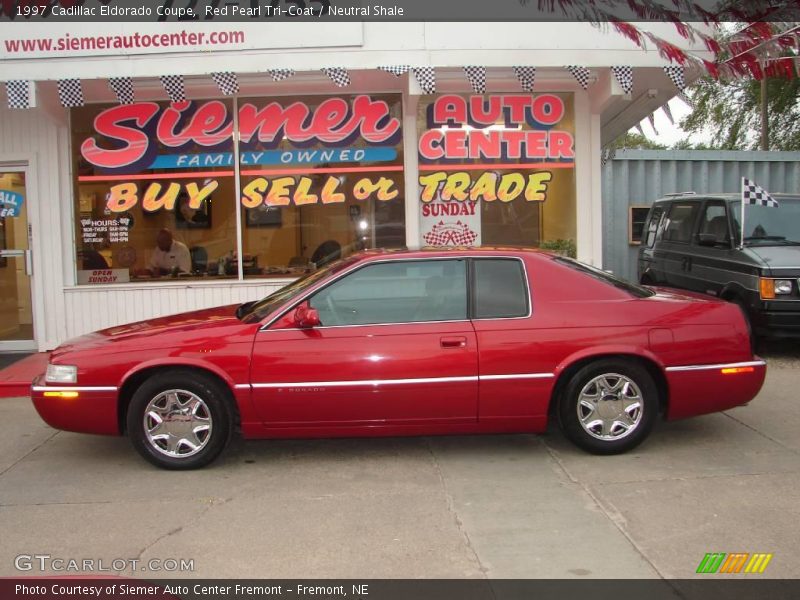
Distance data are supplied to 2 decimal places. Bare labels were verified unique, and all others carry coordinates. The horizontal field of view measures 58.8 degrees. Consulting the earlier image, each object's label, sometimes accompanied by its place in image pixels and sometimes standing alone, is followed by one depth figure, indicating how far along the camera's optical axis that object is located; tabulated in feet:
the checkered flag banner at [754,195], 26.68
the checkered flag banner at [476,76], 26.06
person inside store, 29.73
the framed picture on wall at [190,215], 29.60
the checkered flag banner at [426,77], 26.11
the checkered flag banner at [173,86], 26.04
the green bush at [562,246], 30.27
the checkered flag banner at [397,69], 25.99
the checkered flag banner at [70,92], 26.04
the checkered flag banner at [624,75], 26.32
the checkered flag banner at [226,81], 25.94
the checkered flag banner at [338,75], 25.90
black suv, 26.00
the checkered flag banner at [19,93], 25.45
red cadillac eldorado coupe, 15.74
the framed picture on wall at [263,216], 29.63
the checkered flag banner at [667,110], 30.14
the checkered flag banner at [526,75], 26.30
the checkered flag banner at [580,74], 26.35
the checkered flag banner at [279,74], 25.86
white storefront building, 28.89
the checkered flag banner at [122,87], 26.02
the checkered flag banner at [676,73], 26.21
